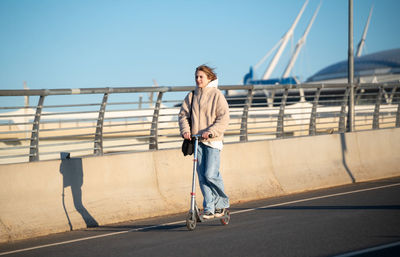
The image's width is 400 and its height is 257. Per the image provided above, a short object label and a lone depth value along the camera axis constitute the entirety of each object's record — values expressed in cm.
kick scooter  1543
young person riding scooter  1590
